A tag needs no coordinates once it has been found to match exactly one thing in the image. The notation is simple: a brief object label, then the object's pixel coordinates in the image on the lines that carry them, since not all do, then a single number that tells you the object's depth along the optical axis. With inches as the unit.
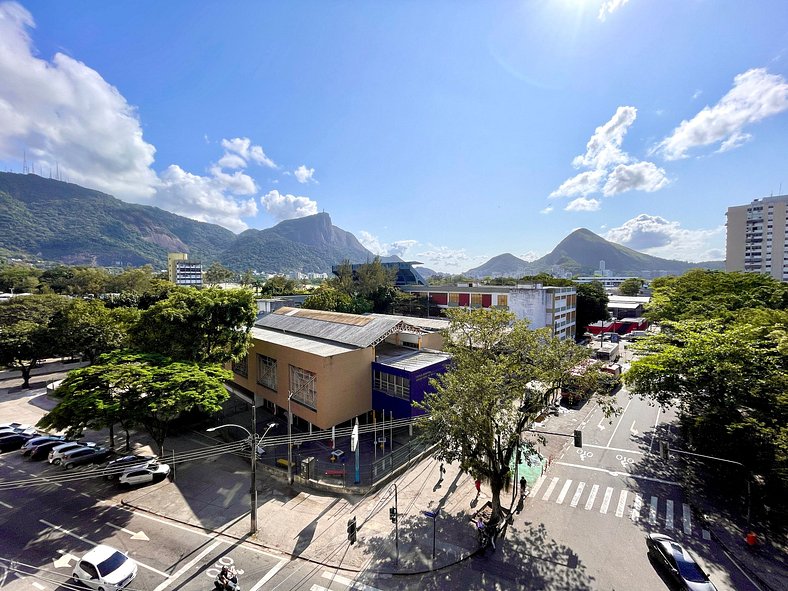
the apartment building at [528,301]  2266.2
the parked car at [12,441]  1057.5
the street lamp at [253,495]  685.9
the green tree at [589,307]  2891.2
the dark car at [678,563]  540.4
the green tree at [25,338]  1572.3
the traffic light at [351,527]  643.5
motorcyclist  531.8
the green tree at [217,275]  5570.9
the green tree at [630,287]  5305.1
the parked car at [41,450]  1004.6
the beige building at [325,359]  1048.8
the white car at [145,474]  859.3
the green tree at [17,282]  3827.8
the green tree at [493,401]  651.5
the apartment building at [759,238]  4758.9
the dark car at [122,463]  891.2
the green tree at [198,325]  1119.0
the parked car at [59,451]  952.9
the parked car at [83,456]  938.1
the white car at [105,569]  545.3
